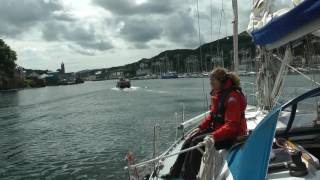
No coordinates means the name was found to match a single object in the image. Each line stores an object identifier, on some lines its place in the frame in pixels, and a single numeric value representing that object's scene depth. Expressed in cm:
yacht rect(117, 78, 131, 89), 6041
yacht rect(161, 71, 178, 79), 10428
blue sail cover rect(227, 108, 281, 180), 266
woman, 354
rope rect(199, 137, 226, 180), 323
